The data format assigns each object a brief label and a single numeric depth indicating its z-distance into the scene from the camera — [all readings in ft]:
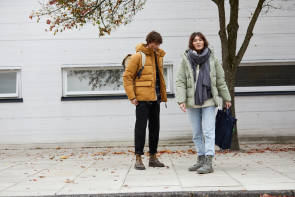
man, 20.30
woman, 18.86
